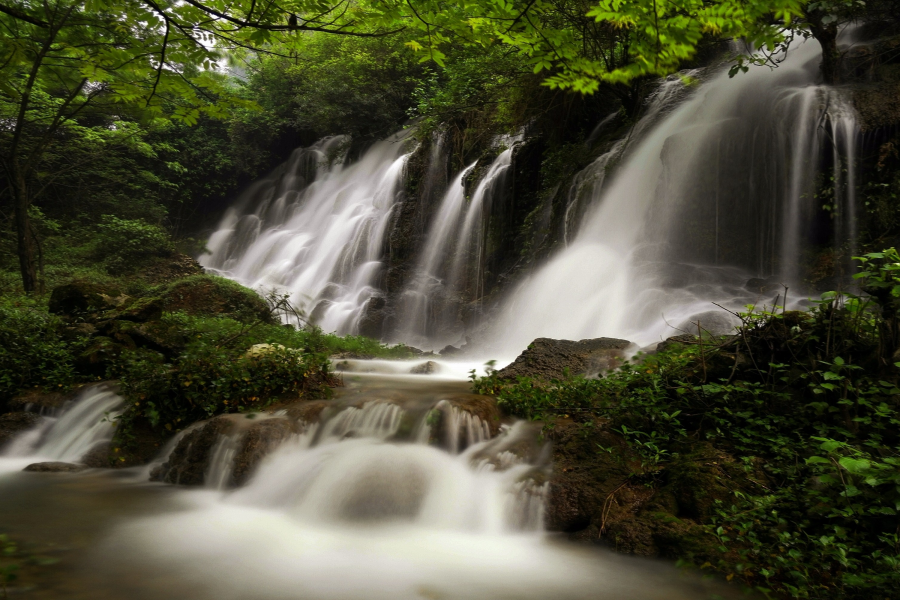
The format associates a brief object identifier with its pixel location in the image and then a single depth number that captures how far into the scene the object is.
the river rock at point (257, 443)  4.85
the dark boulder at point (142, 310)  7.66
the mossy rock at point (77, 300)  8.12
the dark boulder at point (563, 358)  6.42
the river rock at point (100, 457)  5.46
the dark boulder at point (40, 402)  6.37
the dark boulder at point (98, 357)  7.00
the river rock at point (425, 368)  8.76
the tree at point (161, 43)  3.65
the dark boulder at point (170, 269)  16.59
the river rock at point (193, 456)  5.02
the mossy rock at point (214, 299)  10.84
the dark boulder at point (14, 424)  5.94
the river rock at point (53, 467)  5.23
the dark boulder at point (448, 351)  11.30
